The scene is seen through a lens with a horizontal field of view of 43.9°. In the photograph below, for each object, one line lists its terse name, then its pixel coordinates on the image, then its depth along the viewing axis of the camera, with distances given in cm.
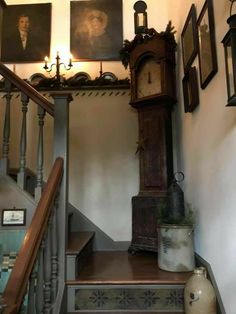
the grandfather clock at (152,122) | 286
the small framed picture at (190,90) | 233
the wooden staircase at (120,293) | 198
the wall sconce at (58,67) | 348
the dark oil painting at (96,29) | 369
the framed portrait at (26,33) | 374
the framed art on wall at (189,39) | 238
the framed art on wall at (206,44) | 190
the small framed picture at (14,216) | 213
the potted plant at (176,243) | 223
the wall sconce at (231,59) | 122
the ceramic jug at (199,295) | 173
